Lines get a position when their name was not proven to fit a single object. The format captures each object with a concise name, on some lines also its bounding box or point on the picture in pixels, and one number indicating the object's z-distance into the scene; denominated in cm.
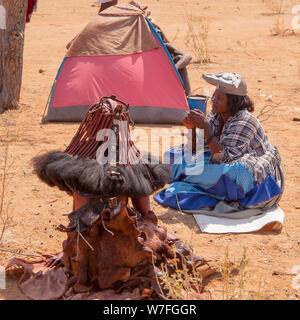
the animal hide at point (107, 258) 585
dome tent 1278
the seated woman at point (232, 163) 868
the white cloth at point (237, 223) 829
